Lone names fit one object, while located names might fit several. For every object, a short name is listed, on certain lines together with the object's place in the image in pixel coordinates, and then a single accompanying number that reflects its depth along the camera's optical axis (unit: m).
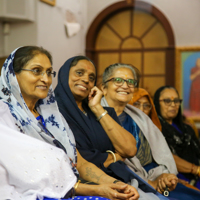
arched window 6.24
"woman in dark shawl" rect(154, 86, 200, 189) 3.18
